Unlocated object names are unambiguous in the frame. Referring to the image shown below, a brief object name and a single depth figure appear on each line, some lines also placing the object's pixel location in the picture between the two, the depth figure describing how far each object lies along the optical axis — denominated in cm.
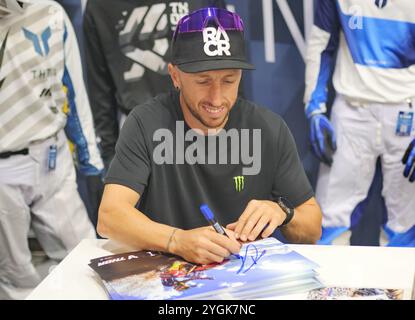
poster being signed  110
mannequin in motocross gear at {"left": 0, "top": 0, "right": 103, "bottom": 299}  222
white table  116
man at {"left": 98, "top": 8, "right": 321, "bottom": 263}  147
